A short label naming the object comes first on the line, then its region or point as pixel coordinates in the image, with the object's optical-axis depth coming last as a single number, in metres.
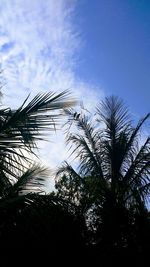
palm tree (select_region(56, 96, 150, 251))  5.51
